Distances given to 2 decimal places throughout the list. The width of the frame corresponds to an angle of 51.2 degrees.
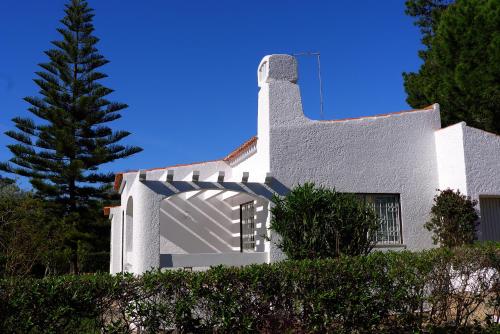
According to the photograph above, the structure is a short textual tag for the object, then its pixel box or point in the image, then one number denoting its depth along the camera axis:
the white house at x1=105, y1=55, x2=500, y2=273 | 10.16
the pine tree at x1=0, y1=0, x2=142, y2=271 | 23.66
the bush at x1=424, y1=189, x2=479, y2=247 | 11.52
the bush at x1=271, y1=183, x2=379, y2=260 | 8.98
